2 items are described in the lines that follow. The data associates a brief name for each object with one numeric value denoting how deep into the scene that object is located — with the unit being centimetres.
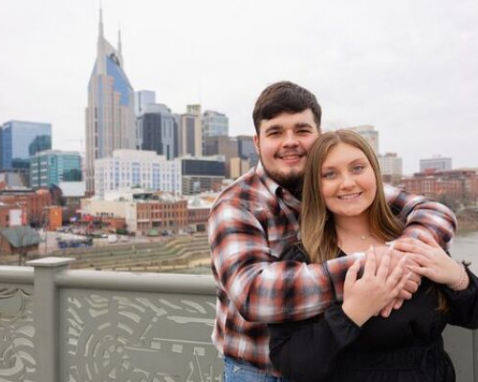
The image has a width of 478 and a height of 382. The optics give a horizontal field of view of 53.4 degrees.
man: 91
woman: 87
